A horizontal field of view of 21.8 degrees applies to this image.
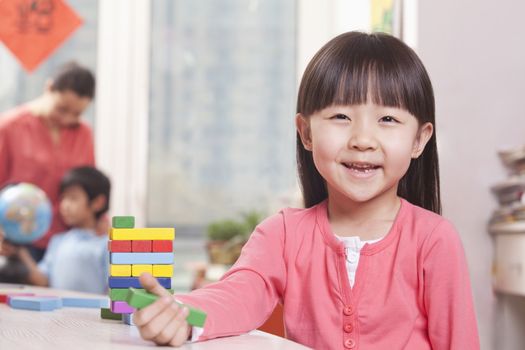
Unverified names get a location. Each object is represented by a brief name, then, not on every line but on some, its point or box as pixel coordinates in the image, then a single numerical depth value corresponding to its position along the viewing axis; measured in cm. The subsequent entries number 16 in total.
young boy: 345
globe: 285
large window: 418
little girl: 144
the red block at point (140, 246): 139
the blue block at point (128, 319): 140
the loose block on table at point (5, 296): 170
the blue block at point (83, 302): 164
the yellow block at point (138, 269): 138
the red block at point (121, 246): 139
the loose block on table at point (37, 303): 158
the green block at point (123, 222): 140
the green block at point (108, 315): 145
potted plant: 377
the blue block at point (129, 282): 138
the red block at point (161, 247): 139
